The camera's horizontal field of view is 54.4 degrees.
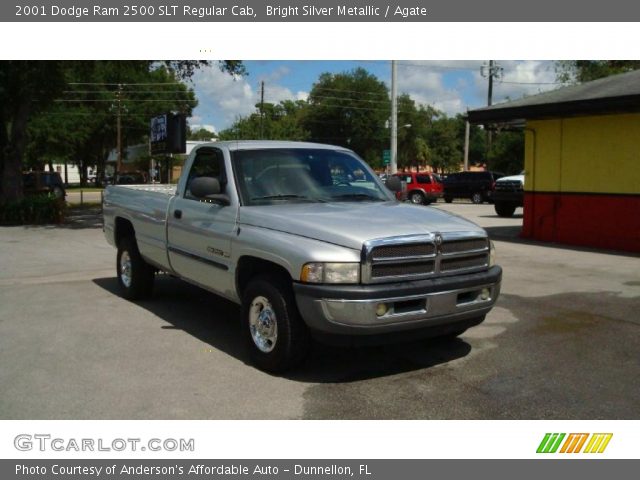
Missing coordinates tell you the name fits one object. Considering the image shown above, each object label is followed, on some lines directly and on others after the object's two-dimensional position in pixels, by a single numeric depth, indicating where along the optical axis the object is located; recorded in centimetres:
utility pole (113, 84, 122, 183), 4638
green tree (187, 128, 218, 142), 11262
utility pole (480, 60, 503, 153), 4619
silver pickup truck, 459
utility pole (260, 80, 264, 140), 5665
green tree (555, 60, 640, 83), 3916
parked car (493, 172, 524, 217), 2209
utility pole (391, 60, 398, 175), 2709
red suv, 3234
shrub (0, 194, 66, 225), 1983
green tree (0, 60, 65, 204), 1947
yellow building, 1242
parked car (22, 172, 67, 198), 3216
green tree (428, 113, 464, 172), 8500
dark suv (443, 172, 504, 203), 3266
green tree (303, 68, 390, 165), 7275
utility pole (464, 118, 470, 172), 4439
